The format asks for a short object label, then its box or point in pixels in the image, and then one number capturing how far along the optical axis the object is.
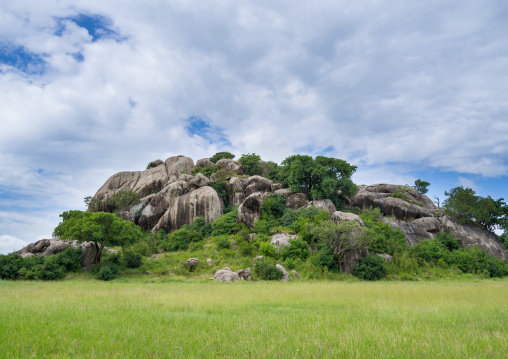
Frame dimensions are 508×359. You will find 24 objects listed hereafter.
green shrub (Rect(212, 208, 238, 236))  43.59
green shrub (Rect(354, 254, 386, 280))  29.16
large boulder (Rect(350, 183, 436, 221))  50.12
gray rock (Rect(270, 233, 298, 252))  34.31
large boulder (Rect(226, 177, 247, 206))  53.50
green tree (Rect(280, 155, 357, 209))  45.44
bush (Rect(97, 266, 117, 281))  27.57
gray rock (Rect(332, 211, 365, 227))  34.62
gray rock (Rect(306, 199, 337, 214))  43.31
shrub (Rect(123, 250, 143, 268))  31.67
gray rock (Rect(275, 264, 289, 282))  27.00
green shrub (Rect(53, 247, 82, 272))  29.73
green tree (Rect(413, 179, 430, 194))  67.06
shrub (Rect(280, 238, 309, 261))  32.47
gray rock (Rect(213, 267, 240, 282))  26.17
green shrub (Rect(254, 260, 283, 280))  26.73
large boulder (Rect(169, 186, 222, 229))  49.78
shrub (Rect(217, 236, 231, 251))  37.94
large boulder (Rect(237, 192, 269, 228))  43.88
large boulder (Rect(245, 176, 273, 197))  50.39
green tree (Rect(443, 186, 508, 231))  45.28
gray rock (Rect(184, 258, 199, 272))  31.91
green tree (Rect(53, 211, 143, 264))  29.20
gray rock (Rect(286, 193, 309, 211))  45.20
